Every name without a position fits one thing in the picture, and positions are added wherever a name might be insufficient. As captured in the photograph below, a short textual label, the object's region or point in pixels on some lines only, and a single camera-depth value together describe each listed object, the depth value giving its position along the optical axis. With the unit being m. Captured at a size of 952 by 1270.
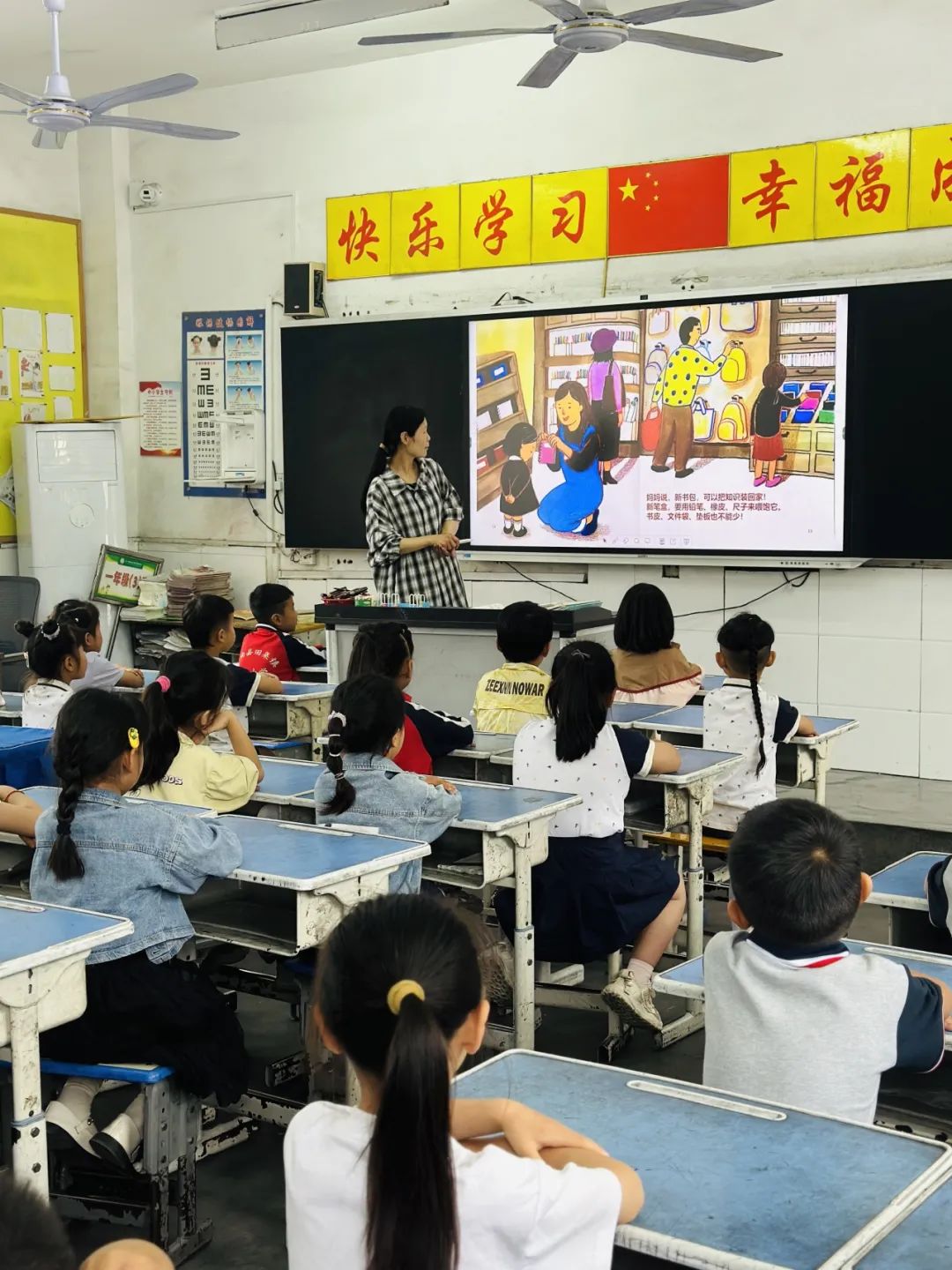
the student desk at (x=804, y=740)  4.00
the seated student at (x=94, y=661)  4.51
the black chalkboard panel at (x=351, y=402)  6.85
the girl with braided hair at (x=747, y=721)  3.79
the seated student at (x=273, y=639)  5.24
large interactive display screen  5.90
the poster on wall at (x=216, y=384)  7.61
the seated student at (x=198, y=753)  3.07
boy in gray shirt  1.70
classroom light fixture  5.99
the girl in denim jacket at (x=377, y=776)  2.85
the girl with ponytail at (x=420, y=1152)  1.16
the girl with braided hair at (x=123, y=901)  2.37
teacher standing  5.16
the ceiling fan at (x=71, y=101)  4.69
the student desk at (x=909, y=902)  2.39
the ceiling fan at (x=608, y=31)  4.16
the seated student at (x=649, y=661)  4.46
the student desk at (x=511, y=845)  2.92
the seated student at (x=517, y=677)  4.02
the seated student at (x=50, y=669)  4.13
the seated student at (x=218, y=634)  4.43
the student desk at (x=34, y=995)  1.98
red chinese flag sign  6.14
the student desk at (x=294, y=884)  2.44
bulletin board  7.63
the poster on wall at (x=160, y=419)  7.99
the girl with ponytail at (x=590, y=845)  3.19
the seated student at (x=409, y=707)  3.38
